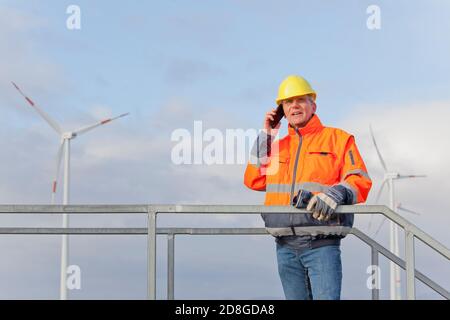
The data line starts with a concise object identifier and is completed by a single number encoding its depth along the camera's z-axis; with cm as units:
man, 609
